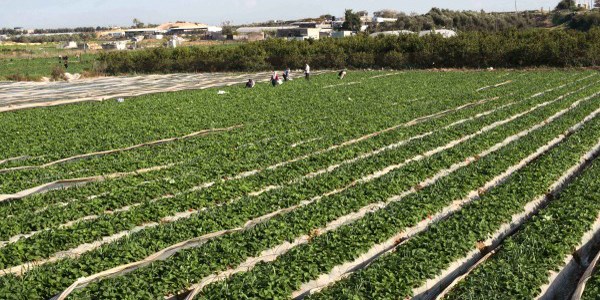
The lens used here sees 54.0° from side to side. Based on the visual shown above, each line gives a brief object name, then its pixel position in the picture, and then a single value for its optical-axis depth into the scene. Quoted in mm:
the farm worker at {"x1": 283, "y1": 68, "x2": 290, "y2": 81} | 38031
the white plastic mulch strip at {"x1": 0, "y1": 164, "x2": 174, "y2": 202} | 12344
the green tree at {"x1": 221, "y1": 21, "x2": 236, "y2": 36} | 128219
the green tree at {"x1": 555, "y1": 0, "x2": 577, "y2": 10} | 136000
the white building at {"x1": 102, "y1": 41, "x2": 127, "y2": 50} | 95231
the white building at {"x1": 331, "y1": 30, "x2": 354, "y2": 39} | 91906
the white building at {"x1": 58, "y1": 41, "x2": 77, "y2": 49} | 114200
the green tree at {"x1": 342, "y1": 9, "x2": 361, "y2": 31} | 111062
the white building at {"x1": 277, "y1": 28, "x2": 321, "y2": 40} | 105606
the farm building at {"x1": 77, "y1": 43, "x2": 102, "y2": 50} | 105650
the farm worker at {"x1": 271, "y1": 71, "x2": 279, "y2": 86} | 34875
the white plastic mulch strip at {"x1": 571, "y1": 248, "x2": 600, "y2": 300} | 7351
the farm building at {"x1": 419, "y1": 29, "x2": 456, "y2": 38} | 69931
